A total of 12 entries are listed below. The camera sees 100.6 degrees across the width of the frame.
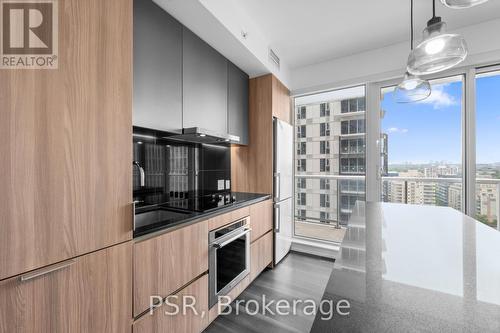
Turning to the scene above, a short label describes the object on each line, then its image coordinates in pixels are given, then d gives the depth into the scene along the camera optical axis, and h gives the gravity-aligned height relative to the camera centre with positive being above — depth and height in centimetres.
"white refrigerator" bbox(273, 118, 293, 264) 258 -28
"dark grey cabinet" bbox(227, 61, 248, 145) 227 +74
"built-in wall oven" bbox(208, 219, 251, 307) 158 -77
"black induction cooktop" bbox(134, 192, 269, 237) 131 -33
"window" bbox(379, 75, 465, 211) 232 +22
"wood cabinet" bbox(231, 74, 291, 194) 254 +29
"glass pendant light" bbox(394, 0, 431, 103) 152 +58
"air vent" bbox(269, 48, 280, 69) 249 +135
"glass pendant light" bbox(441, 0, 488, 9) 92 +73
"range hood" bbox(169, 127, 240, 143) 162 +27
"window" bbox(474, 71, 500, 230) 215 +23
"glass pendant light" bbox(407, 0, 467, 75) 108 +63
